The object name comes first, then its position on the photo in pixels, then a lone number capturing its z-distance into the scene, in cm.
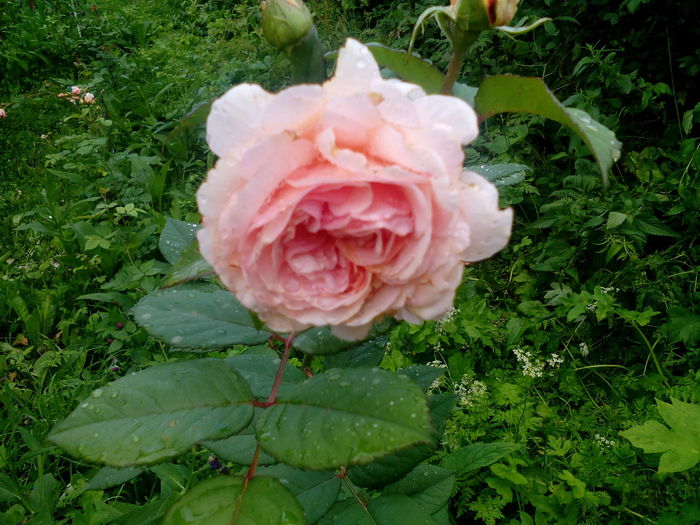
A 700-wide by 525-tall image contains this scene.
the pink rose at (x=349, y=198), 15
